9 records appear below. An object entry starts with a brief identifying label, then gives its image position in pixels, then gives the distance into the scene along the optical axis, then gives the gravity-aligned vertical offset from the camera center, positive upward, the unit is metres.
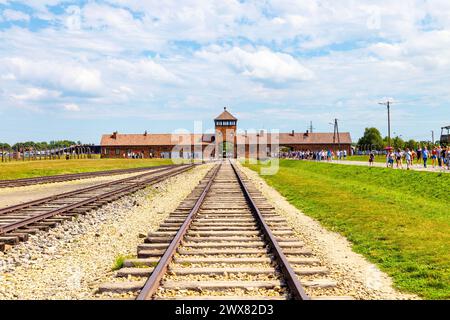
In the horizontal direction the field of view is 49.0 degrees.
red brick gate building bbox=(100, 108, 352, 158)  116.81 +1.55
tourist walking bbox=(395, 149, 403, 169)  33.92 -0.41
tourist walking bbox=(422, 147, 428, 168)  31.78 -0.32
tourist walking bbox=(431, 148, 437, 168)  34.65 -0.35
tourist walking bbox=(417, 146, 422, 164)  45.28 -0.65
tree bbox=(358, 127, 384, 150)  141.50 +3.59
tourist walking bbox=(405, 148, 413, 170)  31.99 -0.38
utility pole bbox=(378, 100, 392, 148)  58.28 +3.33
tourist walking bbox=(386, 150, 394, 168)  34.96 -0.63
